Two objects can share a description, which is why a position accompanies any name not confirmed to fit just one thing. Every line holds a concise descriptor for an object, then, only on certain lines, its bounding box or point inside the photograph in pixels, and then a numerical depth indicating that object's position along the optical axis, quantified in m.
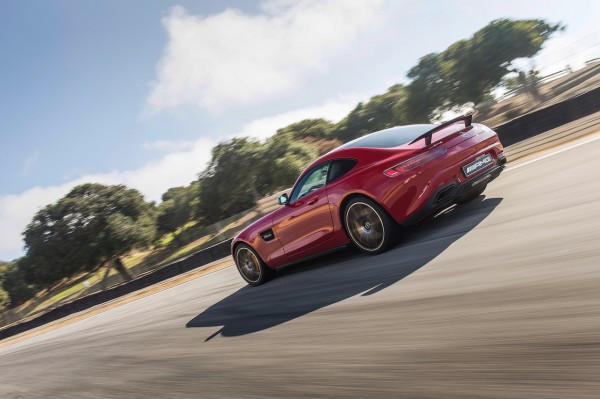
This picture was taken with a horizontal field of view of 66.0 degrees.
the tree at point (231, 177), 46.84
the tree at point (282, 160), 42.44
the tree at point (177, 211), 54.88
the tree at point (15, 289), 59.22
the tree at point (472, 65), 53.62
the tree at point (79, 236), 43.03
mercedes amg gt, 4.64
